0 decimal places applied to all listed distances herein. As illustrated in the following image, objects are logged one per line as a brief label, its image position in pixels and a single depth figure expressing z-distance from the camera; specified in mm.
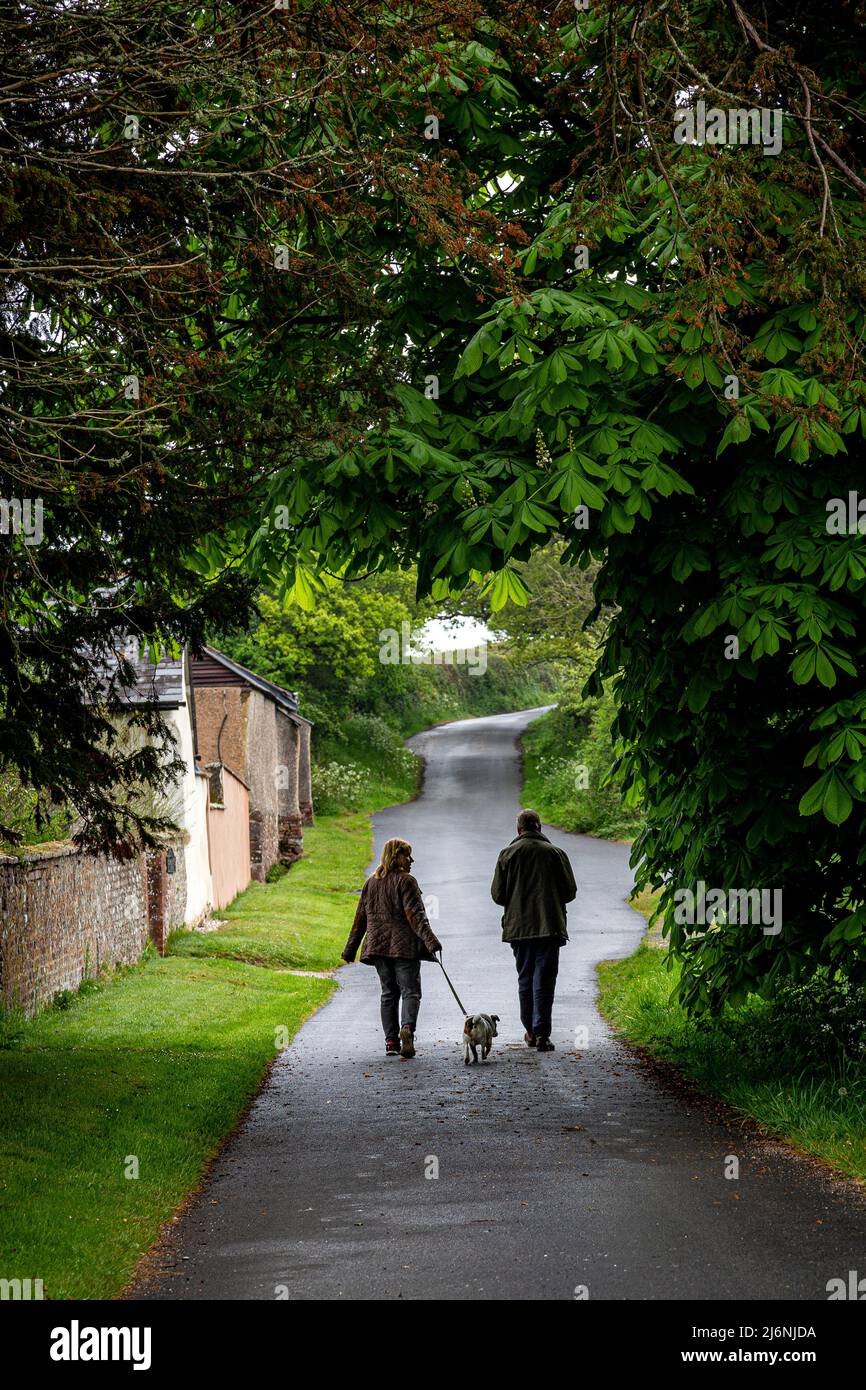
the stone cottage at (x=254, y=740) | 31219
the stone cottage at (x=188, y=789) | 21547
